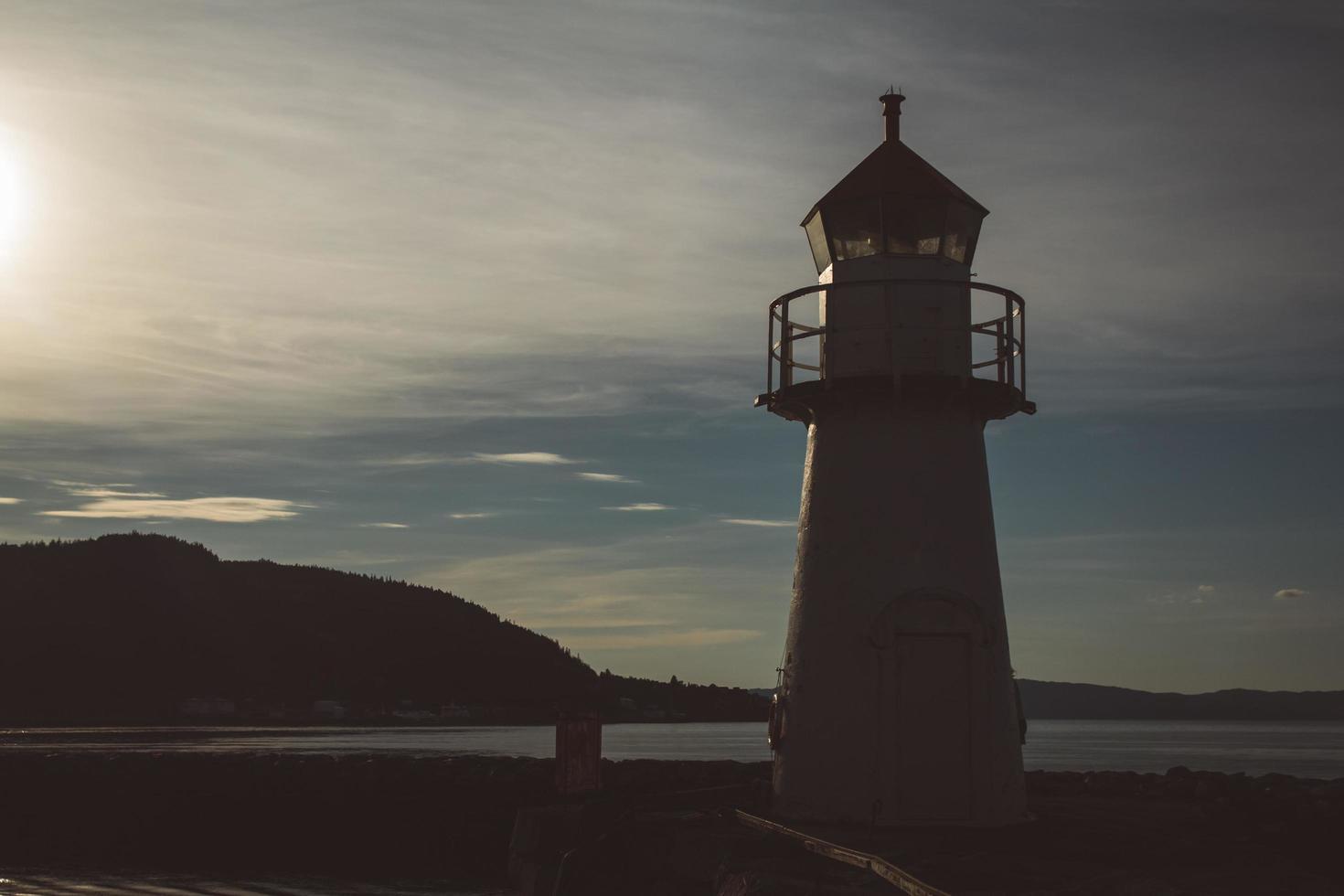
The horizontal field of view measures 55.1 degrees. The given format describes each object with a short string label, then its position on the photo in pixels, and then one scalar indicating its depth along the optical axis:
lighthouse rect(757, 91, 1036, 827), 13.49
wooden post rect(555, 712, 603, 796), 15.84
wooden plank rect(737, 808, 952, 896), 9.52
